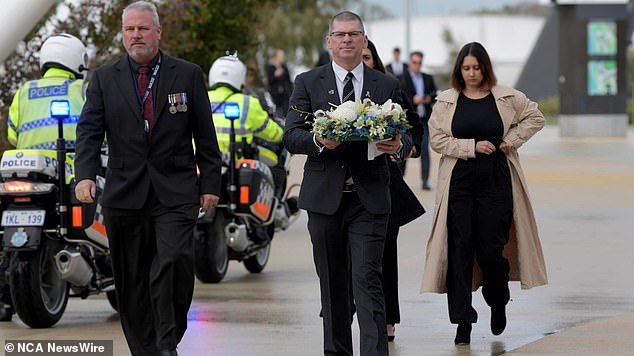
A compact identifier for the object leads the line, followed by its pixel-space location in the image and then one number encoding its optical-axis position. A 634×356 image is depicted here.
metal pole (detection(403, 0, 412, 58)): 67.31
